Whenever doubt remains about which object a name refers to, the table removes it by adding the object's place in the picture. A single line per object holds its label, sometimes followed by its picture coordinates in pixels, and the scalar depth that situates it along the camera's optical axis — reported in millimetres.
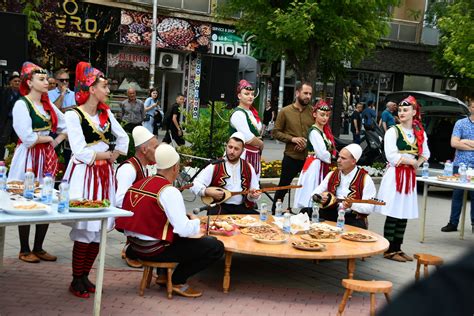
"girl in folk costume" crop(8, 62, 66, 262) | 6219
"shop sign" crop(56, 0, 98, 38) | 23250
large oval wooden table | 5855
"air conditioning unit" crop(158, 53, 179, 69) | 26781
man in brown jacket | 8953
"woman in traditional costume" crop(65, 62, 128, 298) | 5672
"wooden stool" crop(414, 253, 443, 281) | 6266
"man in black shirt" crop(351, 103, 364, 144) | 23156
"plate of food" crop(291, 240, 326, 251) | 5992
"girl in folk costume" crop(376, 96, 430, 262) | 7758
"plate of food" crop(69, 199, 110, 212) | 4922
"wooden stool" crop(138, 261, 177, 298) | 5590
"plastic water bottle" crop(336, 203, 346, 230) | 7062
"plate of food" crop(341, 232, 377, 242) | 6598
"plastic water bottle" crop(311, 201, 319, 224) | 7322
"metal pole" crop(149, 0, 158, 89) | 25175
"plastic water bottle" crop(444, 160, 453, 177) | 9578
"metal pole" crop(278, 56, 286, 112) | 28078
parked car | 14352
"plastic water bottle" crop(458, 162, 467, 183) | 8852
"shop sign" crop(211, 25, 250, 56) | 27688
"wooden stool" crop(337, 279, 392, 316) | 5051
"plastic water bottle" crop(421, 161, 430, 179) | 8917
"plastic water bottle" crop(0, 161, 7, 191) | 5468
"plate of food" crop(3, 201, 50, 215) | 4621
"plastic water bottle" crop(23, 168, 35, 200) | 5426
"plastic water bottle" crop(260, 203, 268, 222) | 7258
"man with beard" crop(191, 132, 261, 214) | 7133
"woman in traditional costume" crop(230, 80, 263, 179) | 8641
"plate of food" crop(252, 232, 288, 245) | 6180
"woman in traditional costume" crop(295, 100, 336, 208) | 8266
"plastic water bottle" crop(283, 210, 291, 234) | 6809
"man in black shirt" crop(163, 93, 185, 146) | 15047
